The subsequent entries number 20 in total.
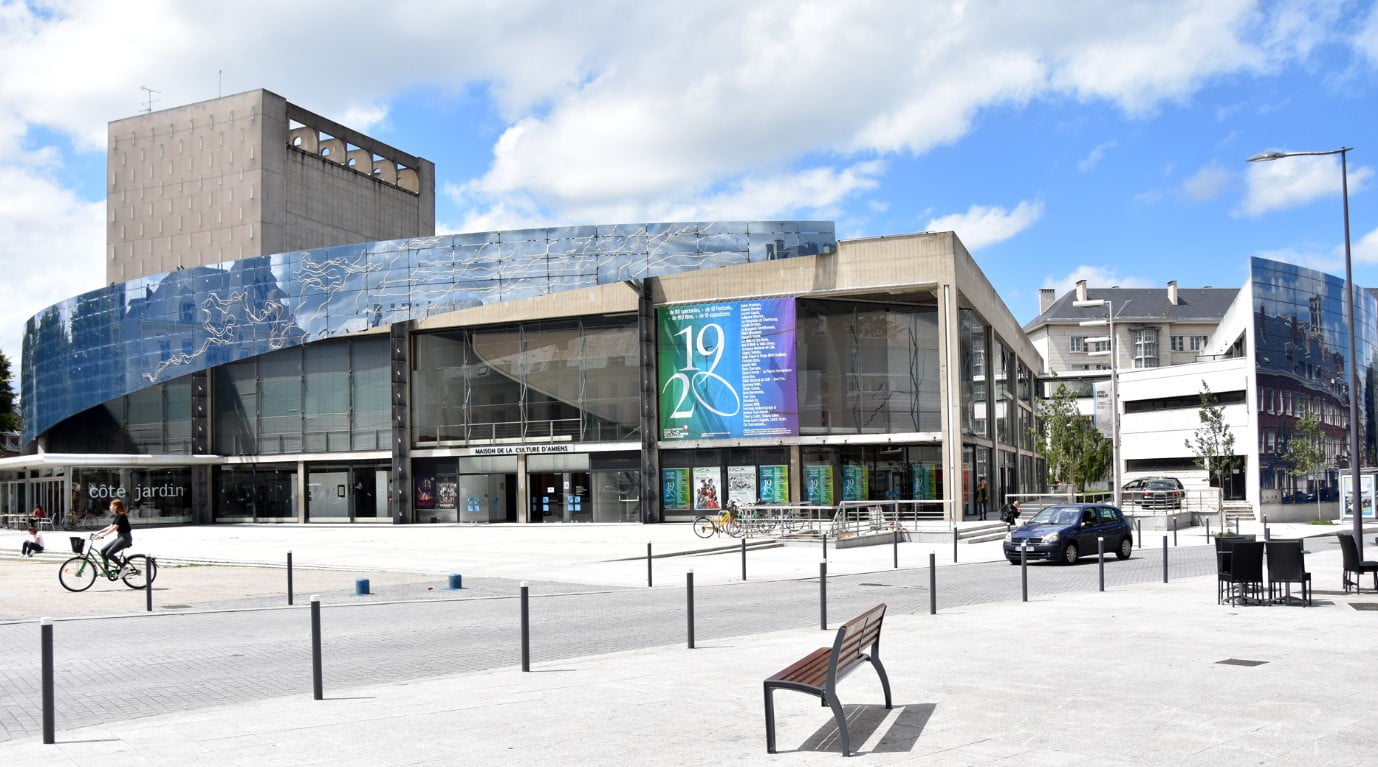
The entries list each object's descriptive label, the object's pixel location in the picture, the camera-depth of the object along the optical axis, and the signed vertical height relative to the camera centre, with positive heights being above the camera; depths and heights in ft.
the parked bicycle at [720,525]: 118.42 -9.13
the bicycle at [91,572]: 72.59 -7.99
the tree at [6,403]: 240.94 +9.68
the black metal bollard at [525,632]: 34.78 -5.80
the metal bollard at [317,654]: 30.09 -5.52
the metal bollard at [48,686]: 25.26 -5.22
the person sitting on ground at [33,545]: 106.93 -8.96
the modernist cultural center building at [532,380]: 153.07 +8.85
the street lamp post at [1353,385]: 70.18 +2.72
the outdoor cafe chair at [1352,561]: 53.01 -6.28
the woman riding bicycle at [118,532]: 72.43 -5.34
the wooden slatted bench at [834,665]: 22.94 -4.92
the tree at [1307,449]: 171.01 -3.25
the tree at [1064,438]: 203.62 -1.11
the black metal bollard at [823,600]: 43.68 -6.32
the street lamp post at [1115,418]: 121.12 +1.37
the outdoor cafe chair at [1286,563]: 49.42 -5.82
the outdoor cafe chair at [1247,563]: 48.32 -5.64
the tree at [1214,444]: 152.97 -1.99
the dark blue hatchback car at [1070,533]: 83.56 -7.49
